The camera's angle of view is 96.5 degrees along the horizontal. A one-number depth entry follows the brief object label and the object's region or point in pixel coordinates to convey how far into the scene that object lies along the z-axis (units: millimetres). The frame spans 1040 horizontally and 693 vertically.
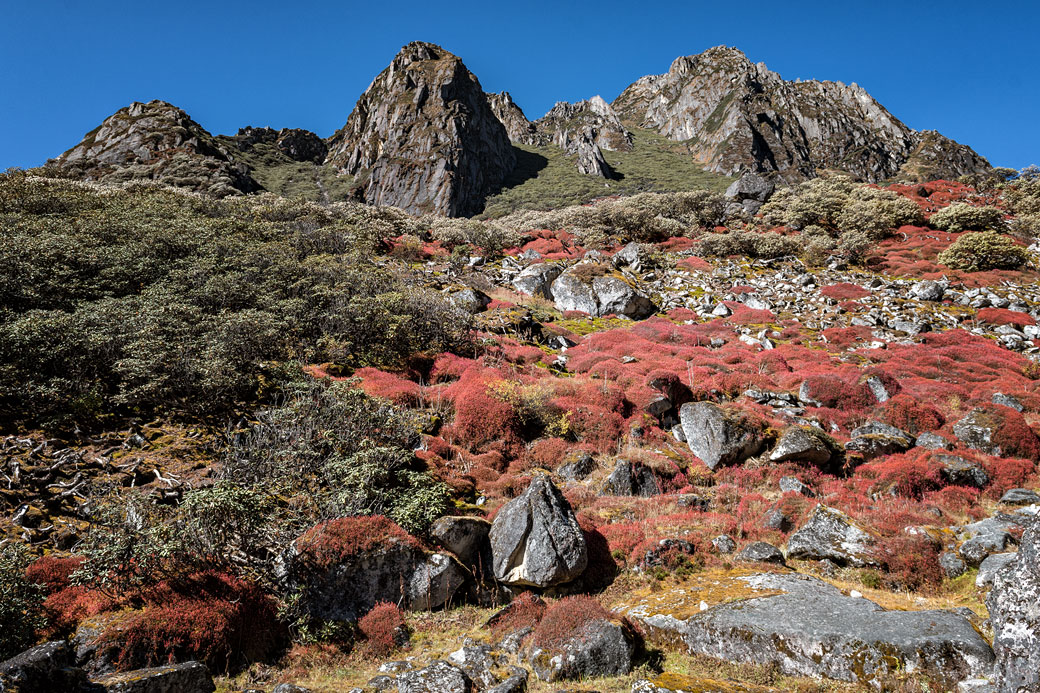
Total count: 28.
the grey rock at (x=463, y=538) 10148
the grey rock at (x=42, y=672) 4985
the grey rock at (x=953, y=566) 9109
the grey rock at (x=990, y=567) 8269
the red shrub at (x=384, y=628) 8242
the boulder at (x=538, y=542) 9719
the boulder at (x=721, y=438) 15570
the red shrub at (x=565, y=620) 7785
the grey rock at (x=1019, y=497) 12000
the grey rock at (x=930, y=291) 30828
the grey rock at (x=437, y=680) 6746
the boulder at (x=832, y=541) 9781
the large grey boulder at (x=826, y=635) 6059
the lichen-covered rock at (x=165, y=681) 5770
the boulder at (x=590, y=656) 7285
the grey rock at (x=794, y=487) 13403
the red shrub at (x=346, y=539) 8914
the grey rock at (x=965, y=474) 13258
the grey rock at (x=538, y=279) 36625
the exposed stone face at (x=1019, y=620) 4654
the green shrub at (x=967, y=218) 43000
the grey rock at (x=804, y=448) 14766
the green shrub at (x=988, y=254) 35000
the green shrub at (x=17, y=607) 6223
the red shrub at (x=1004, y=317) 25969
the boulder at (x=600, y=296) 33438
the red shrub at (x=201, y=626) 6816
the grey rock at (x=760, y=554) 10125
